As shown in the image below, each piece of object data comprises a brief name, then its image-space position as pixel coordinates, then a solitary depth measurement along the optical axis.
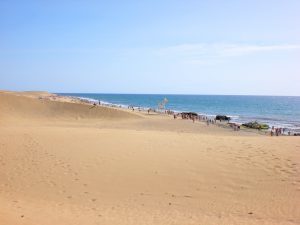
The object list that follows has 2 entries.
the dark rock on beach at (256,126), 34.90
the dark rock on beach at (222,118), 43.53
